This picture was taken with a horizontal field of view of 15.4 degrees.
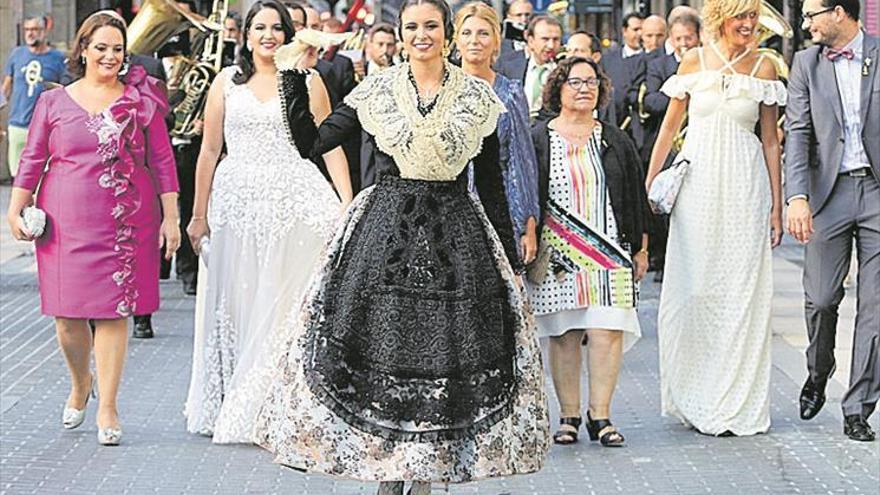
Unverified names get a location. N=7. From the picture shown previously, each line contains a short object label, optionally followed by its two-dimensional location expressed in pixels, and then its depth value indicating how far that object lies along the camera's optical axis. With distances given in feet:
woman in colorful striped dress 46.90
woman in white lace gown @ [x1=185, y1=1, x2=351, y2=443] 46.86
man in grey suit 47.14
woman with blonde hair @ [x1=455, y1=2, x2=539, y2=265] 44.52
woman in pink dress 46.30
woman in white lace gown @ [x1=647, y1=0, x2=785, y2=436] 48.59
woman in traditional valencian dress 34.84
